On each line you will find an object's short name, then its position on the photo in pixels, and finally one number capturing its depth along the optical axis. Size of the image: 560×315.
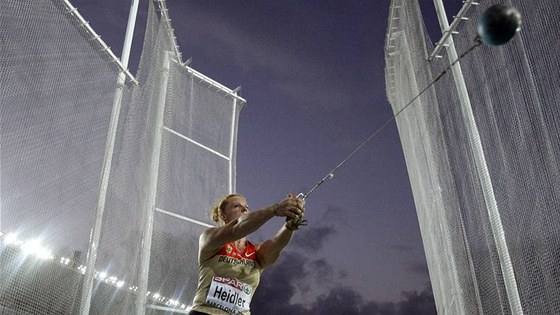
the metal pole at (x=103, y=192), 4.11
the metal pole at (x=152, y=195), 4.70
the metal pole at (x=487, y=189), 3.45
